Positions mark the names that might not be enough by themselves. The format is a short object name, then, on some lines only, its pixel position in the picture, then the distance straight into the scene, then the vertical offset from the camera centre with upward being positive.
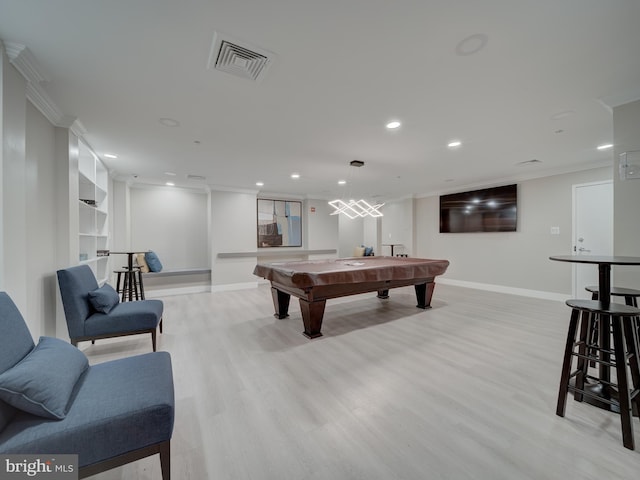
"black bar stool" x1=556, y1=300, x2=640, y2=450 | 1.56 -0.76
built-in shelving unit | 3.67 +0.46
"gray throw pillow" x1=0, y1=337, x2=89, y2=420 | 1.03 -0.61
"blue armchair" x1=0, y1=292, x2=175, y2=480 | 1.02 -0.74
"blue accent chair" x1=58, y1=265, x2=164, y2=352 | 2.34 -0.73
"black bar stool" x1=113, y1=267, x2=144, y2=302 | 4.06 -0.62
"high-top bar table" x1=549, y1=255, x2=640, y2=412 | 1.75 -0.35
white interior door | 4.43 +0.22
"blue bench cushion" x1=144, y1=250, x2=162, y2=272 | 5.46 -0.45
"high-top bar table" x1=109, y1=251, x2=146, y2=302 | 4.05 -0.48
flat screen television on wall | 5.65 +0.67
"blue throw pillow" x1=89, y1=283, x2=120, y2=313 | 2.53 -0.59
